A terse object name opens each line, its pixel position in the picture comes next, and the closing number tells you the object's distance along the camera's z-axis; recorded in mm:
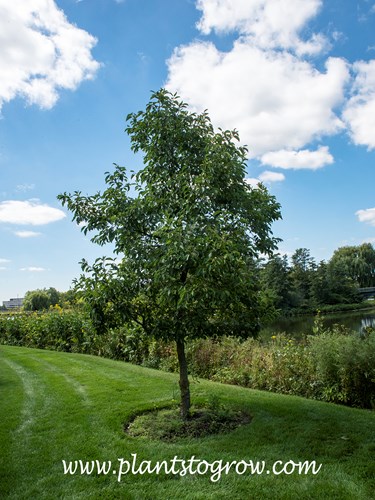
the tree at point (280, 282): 48972
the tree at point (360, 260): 75062
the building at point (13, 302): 110938
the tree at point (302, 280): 51094
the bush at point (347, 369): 6676
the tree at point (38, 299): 50719
